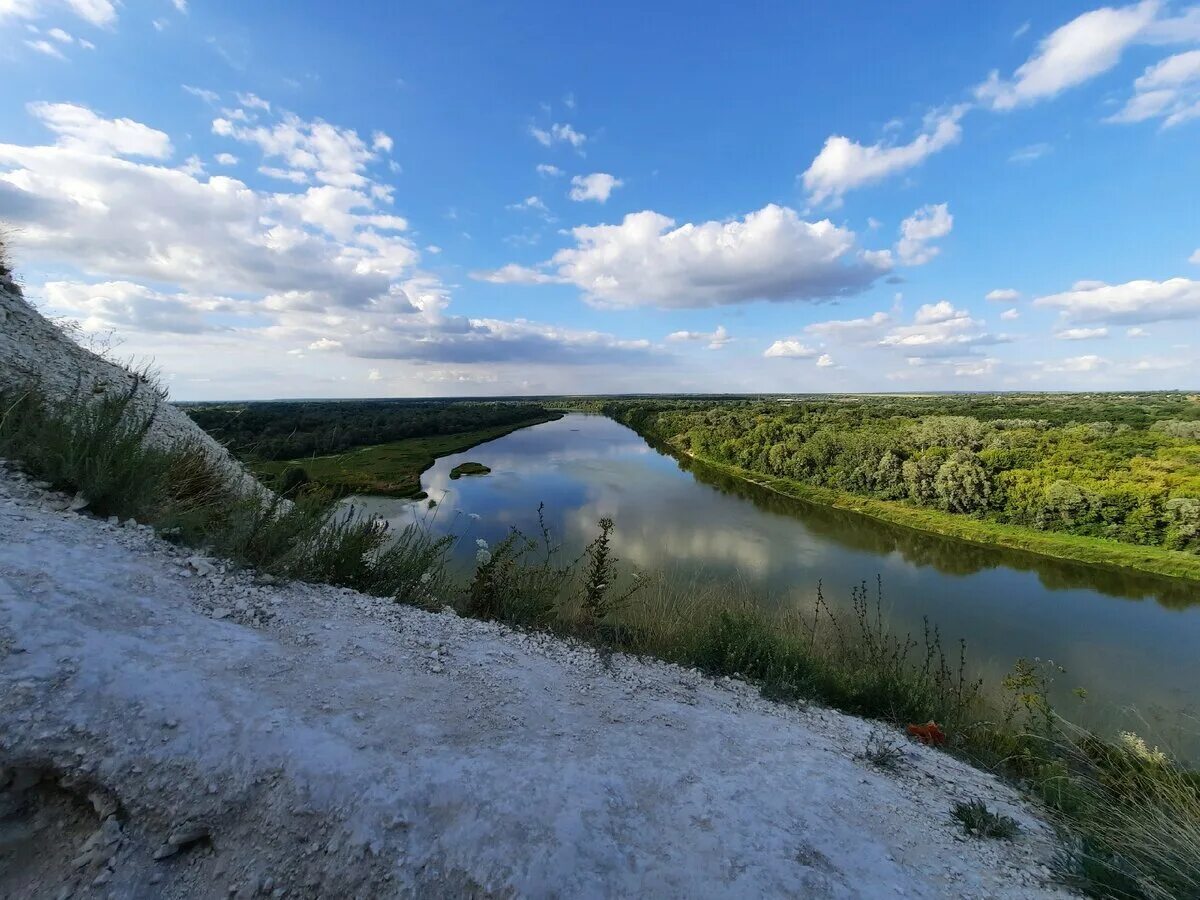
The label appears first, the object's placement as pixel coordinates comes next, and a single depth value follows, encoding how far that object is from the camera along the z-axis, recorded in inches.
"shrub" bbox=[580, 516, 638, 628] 199.5
